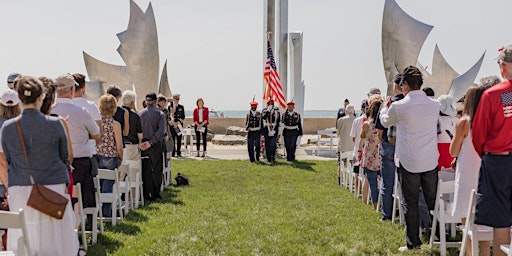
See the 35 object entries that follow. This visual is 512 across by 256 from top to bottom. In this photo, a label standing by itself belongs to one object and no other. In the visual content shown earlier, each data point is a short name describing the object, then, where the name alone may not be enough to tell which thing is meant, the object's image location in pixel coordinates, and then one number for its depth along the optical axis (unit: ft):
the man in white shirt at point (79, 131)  18.53
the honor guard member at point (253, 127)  51.98
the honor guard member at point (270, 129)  52.54
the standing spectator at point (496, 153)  13.62
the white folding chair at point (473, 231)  14.90
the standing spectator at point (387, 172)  23.45
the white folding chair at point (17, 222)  12.24
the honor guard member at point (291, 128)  51.78
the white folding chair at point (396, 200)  22.61
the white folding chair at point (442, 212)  17.85
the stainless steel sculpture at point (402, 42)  72.08
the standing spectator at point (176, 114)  53.93
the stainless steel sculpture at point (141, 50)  71.31
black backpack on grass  37.70
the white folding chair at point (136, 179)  27.66
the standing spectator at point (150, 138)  30.78
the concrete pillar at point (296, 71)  63.93
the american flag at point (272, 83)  59.41
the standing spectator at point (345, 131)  37.22
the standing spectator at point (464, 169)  15.65
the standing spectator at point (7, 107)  16.26
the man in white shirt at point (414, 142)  18.71
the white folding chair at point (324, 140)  58.47
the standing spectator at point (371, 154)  25.66
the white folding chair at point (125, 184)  24.87
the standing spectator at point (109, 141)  23.84
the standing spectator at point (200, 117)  54.80
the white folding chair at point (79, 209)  17.95
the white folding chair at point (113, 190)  22.20
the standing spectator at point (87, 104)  20.12
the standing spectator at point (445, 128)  20.65
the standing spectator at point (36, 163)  13.44
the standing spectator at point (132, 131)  27.81
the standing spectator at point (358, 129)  29.07
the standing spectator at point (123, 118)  26.32
